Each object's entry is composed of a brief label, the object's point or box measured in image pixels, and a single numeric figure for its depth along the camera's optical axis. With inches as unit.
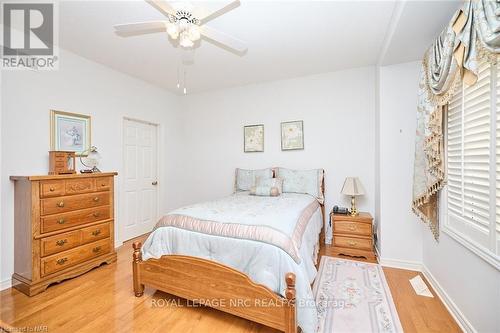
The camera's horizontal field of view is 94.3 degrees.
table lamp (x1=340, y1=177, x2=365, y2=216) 118.2
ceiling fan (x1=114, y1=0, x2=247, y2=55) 61.8
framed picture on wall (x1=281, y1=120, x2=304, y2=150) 145.9
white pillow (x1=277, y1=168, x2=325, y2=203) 132.3
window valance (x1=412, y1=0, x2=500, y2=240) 49.1
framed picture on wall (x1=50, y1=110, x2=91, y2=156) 105.7
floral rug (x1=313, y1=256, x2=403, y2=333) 67.7
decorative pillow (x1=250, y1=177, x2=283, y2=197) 126.8
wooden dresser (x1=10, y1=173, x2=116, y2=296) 86.6
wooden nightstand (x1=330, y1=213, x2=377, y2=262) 113.4
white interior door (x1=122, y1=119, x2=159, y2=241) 144.7
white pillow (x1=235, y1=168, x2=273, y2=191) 146.3
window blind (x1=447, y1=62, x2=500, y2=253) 57.7
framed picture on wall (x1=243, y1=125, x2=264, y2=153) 157.3
